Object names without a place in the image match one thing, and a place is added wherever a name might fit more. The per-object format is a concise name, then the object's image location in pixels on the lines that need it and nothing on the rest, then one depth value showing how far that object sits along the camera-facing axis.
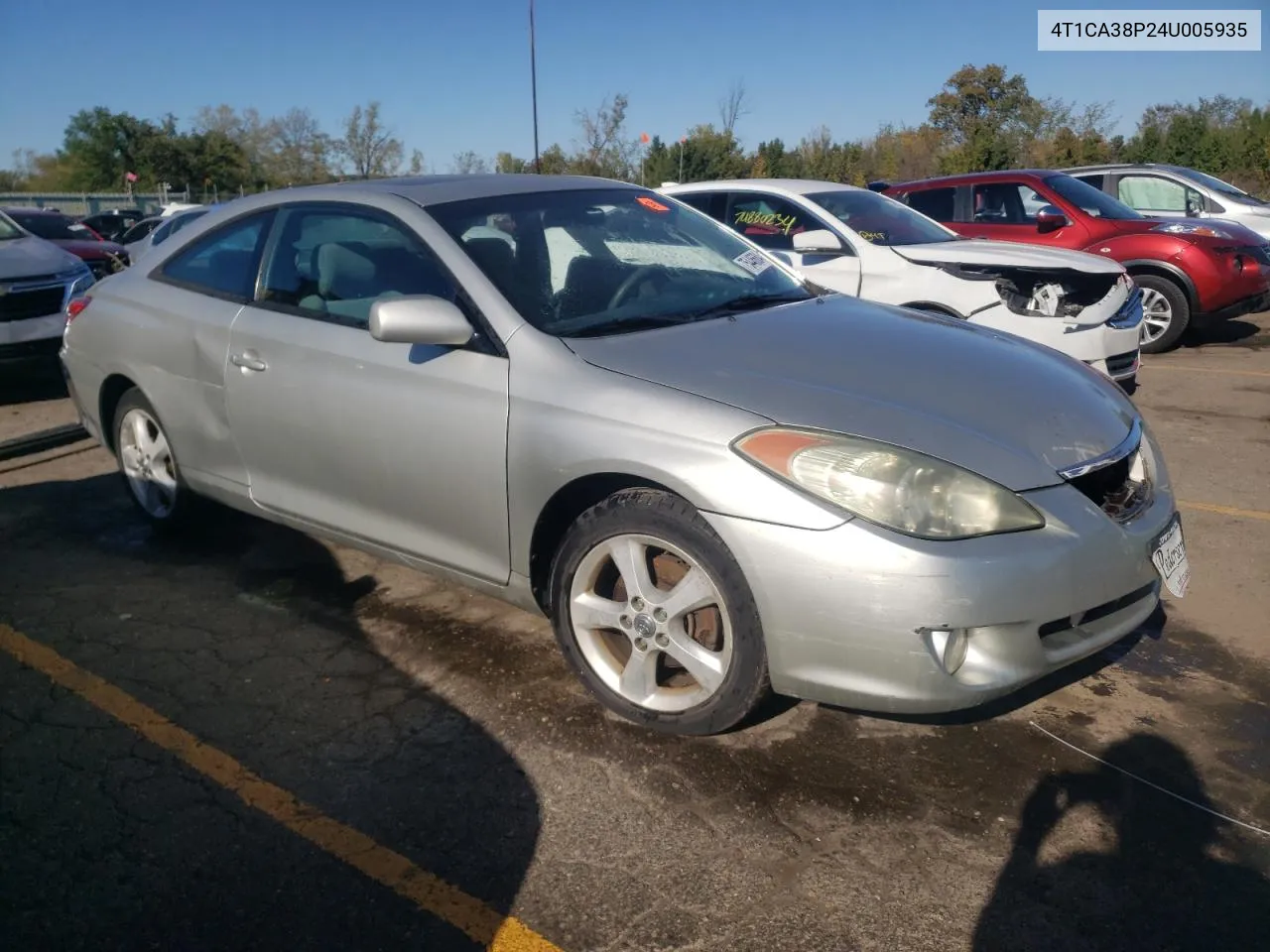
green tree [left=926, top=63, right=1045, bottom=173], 39.47
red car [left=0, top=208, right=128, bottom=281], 13.52
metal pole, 20.72
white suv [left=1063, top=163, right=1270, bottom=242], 11.61
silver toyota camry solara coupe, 2.56
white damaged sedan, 6.83
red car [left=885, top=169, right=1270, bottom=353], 9.41
